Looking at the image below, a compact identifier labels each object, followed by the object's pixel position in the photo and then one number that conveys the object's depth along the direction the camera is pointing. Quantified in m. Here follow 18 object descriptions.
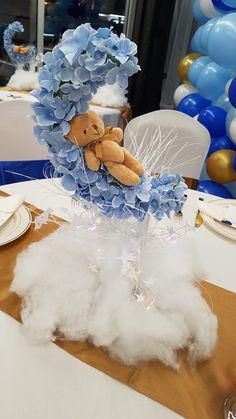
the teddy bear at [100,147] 0.57
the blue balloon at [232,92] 1.97
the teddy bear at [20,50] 2.73
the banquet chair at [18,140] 1.46
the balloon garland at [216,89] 2.11
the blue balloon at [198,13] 2.71
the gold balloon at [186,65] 2.91
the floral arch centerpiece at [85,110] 0.52
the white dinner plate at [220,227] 0.96
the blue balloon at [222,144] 2.39
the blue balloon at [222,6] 2.21
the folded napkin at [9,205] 0.92
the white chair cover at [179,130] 1.57
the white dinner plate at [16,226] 0.87
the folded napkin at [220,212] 1.01
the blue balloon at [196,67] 2.57
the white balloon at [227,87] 2.25
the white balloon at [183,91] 2.94
